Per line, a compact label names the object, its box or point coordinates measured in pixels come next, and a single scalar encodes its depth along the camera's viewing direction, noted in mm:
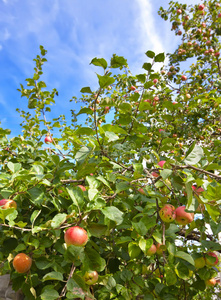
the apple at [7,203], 1195
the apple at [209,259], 1279
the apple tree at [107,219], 972
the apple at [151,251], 1119
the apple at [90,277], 1139
